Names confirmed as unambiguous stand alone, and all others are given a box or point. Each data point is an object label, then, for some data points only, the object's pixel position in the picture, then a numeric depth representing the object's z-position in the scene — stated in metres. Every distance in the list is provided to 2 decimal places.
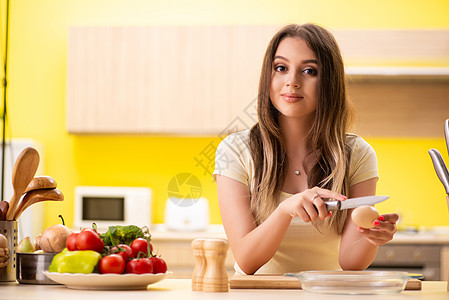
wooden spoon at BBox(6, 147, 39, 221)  1.49
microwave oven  4.18
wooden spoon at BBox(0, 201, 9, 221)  1.54
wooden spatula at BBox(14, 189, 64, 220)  1.54
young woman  1.79
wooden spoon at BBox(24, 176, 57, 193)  1.54
